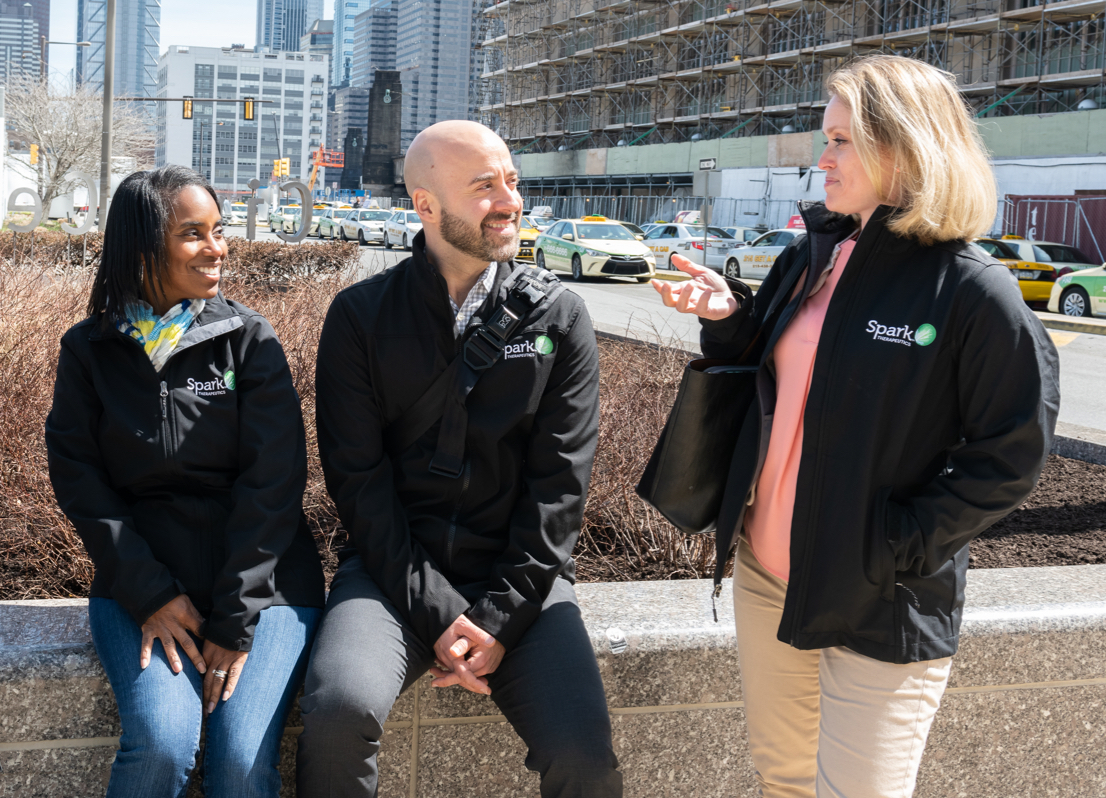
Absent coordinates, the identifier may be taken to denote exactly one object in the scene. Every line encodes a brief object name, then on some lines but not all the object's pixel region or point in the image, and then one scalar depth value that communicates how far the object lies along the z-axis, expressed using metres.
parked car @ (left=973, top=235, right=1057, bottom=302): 23.73
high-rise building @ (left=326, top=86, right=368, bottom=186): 155.65
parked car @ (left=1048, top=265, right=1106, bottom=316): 20.91
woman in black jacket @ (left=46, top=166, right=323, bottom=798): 2.46
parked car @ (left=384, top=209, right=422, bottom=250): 40.41
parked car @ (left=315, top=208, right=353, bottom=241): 52.06
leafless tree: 53.41
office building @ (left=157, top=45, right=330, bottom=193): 121.94
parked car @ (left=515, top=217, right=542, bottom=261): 33.47
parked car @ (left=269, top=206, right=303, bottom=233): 58.21
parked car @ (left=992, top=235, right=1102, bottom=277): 24.69
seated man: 2.65
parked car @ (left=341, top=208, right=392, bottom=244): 47.72
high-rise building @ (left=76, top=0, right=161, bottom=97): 59.94
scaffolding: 40.41
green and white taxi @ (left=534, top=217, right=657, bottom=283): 27.27
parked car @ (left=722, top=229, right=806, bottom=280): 28.88
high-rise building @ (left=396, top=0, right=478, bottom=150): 190.00
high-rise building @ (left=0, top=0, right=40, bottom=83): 56.94
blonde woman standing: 2.18
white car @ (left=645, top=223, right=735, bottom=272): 31.77
